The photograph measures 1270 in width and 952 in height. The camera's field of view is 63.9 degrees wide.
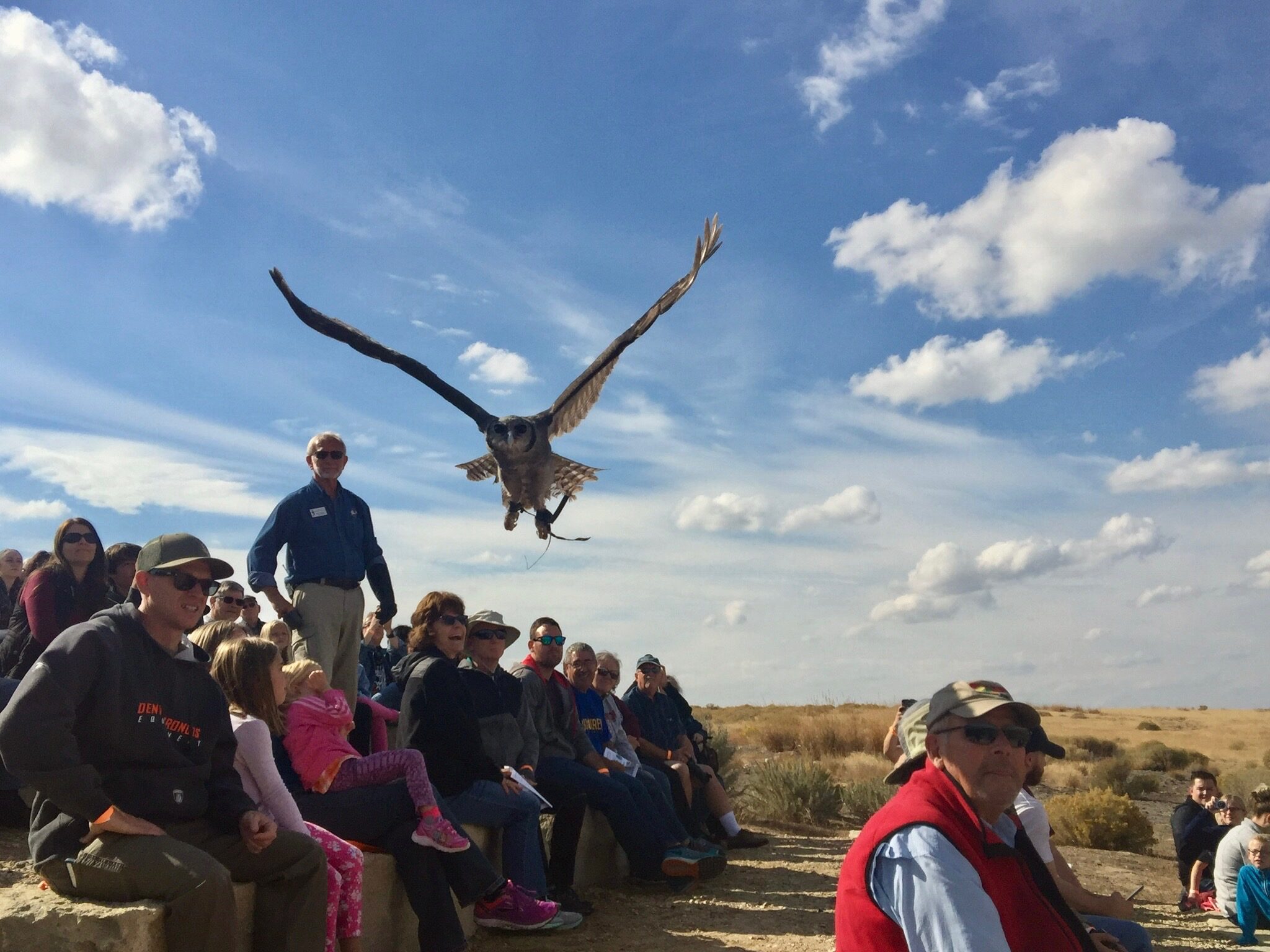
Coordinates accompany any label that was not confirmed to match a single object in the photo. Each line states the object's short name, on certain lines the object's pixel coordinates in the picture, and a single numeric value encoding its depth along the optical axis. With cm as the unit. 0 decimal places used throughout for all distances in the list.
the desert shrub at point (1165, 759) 2411
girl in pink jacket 468
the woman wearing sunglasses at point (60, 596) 565
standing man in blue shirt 620
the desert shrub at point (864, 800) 1241
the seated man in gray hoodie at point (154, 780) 320
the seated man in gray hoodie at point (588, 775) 673
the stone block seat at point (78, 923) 322
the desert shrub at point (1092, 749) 2575
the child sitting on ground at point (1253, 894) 684
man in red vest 214
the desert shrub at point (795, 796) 1212
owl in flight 941
